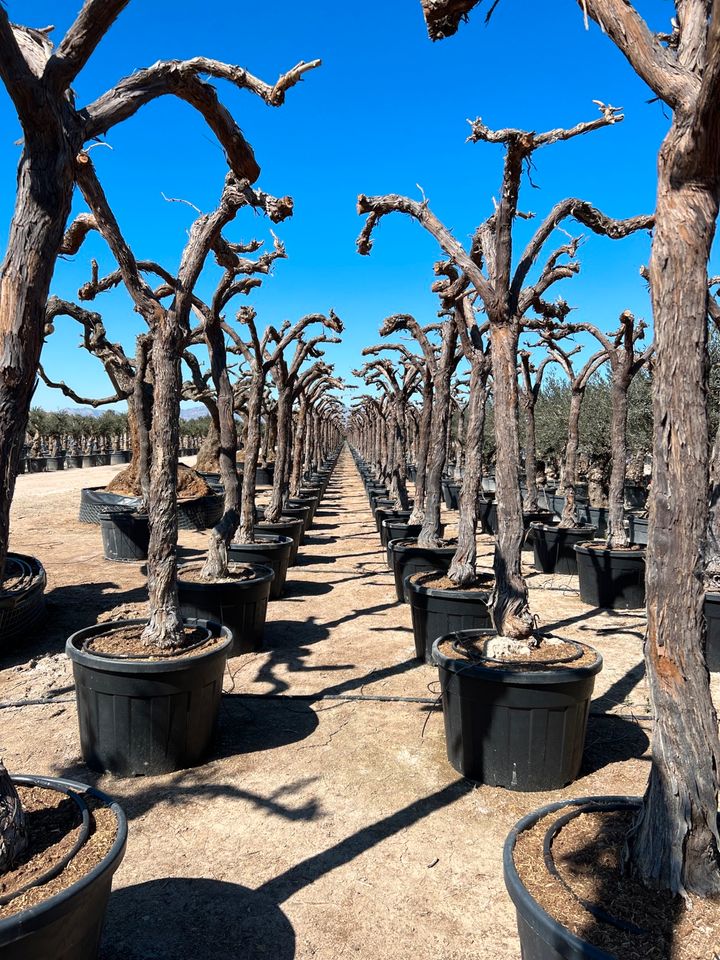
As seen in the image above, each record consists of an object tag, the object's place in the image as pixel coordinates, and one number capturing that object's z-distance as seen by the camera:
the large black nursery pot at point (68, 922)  1.97
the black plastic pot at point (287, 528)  11.55
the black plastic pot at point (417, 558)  8.74
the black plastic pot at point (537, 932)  1.96
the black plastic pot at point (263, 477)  30.38
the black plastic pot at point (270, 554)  8.95
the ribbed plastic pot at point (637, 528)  13.64
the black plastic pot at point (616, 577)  8.88
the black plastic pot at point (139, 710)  4.14
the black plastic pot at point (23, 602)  6.57
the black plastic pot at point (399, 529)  11.56
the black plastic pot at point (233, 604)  6.49
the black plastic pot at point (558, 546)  11.45
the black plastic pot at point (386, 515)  14.03
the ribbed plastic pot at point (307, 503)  16.28
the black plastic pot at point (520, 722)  4.03
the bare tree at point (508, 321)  5.15
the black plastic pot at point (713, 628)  6.60
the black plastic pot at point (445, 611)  6.08
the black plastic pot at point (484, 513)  16.62
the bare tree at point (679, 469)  2.40
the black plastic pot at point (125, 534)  11.63
